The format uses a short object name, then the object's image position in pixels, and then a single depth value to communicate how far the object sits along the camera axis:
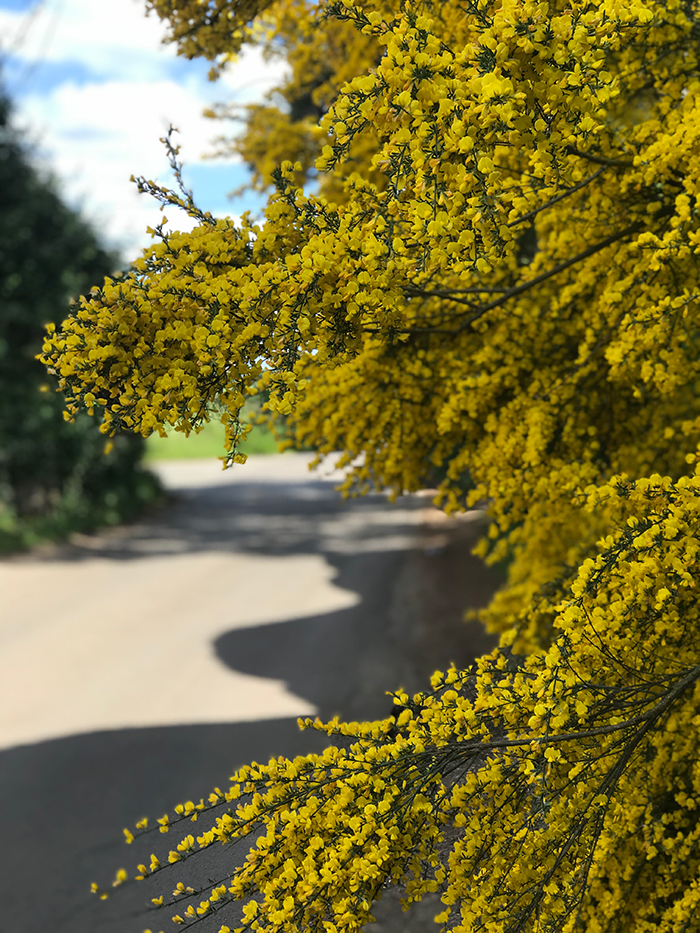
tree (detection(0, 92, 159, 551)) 12.38
